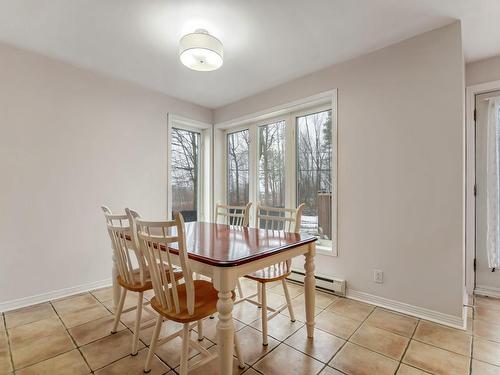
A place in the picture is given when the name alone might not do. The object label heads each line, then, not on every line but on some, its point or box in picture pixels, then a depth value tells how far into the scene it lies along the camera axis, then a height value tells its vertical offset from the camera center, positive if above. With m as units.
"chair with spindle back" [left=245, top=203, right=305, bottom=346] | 1.79 -0.69
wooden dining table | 1.27 -0.40
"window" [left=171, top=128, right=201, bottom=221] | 3.75 +0.21
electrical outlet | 2.37 -0.86
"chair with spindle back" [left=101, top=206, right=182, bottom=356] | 1.61 -0.51
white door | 2.57 -0.19
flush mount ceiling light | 1.90 +1.04
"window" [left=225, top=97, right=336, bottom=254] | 2.93 +0.26
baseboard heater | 2.57 -1.03
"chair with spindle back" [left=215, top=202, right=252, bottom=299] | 2.55 -0.36
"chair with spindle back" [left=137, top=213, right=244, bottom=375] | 1.29 -0.63
